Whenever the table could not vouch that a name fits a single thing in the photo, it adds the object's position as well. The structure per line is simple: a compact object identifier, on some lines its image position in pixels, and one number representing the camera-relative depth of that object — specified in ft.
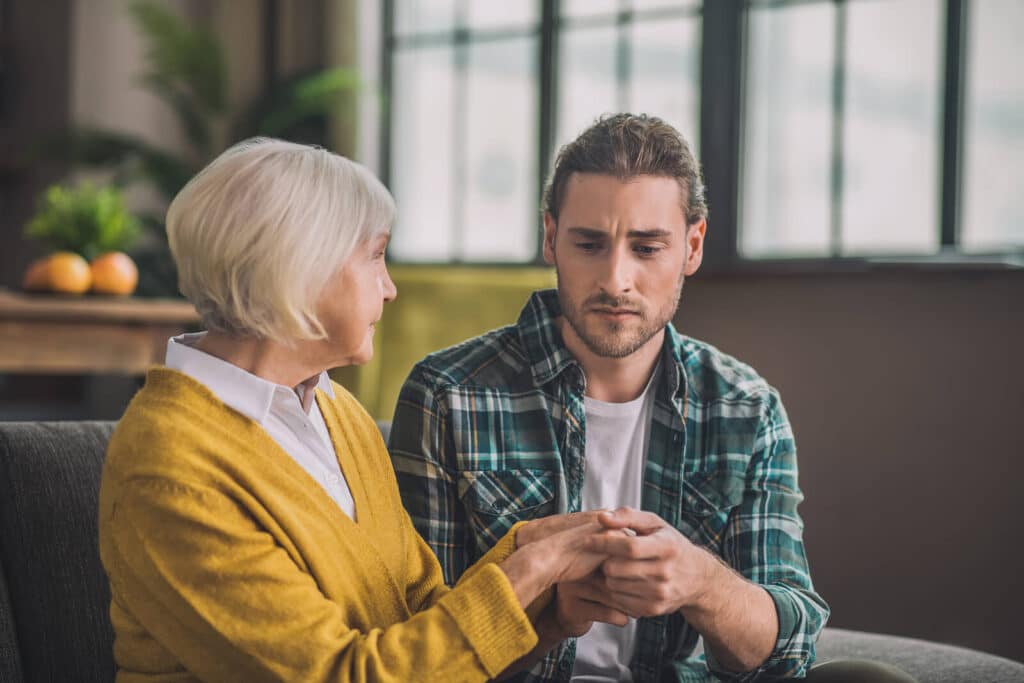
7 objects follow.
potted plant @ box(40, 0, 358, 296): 16.62
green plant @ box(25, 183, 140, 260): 10.70
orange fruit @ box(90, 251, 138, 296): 10.63
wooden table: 10.30
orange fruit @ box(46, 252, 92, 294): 10.24
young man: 5.34
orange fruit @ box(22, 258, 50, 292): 10.16
